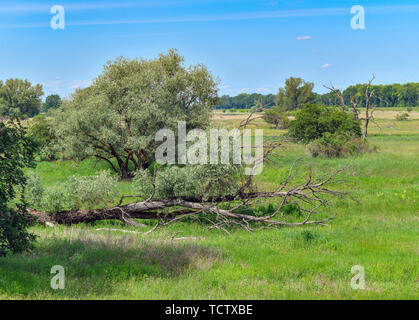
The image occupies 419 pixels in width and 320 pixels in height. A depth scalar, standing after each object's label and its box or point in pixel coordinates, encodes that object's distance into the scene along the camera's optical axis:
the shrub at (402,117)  98.75
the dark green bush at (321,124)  41.03
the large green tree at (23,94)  94.81
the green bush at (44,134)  38.50
